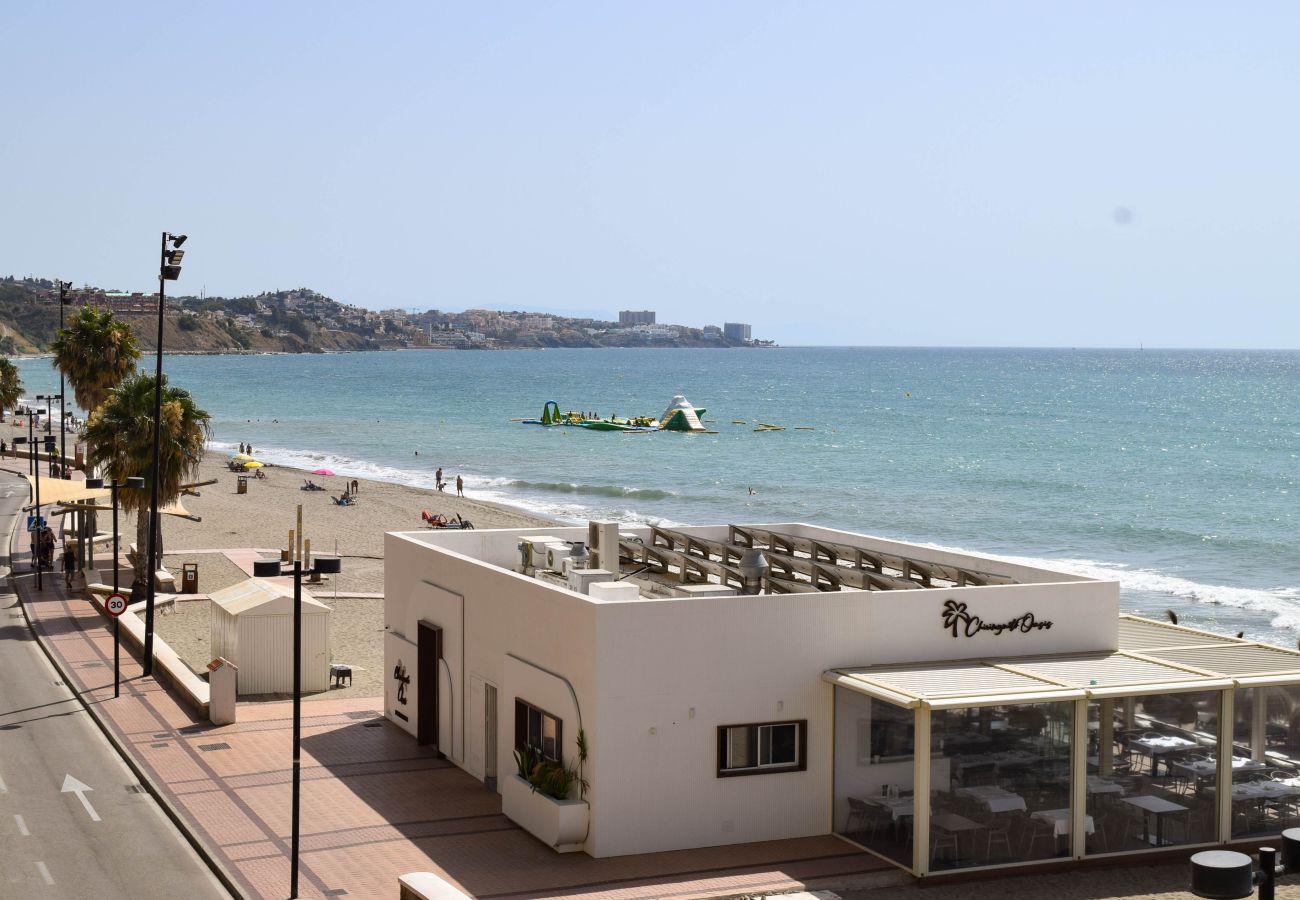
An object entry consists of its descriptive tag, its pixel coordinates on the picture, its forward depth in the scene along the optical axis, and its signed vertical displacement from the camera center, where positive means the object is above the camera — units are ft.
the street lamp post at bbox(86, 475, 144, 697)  84.38 -9.72
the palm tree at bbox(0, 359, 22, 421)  248.52 -5.20
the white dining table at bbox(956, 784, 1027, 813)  56.24 -16.64
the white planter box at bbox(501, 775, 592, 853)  57.62 -18.39
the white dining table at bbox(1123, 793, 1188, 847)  58.49 -17.45
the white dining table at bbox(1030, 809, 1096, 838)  57.26 -17.64
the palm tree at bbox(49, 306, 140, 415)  154.92 +0.58
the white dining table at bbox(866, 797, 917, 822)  56.80 -17.26
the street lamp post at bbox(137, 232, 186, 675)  89.81 +5.31
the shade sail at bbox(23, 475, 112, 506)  121.38 -11.61
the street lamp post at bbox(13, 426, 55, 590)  122.01 -16.33
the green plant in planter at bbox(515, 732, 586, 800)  58.75 -16.87
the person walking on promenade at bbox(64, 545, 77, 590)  125.49 -17.89
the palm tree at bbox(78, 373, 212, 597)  113.70 -6.56
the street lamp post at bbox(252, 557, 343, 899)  53.01 -8.77
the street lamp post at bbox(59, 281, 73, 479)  166.14 +7.61
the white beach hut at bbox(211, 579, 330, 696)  86.74 -16.81
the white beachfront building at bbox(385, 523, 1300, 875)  56.65 -14.18
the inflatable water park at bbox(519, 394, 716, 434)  389.80 -14.80
